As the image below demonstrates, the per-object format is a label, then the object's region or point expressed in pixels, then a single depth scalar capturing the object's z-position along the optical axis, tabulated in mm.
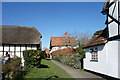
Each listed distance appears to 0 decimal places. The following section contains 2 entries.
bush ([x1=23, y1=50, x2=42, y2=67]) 12094
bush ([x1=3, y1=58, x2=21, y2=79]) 7915
